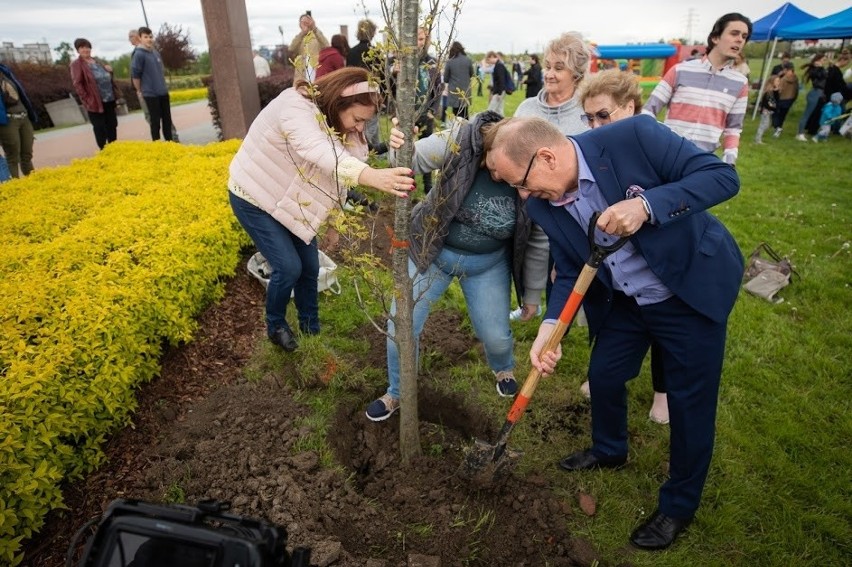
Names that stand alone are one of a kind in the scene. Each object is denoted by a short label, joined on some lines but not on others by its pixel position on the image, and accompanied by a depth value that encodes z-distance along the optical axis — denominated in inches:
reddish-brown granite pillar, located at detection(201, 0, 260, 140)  286.4
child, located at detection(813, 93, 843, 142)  470.0
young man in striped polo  148.3
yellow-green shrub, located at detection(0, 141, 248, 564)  88.0
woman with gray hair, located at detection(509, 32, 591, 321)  121.4
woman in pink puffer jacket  102.0
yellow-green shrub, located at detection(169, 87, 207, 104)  970.1
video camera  46.2
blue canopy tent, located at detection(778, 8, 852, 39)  468.1
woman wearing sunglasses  111.3
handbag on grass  182.4
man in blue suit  72.8
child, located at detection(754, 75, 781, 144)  471.5
